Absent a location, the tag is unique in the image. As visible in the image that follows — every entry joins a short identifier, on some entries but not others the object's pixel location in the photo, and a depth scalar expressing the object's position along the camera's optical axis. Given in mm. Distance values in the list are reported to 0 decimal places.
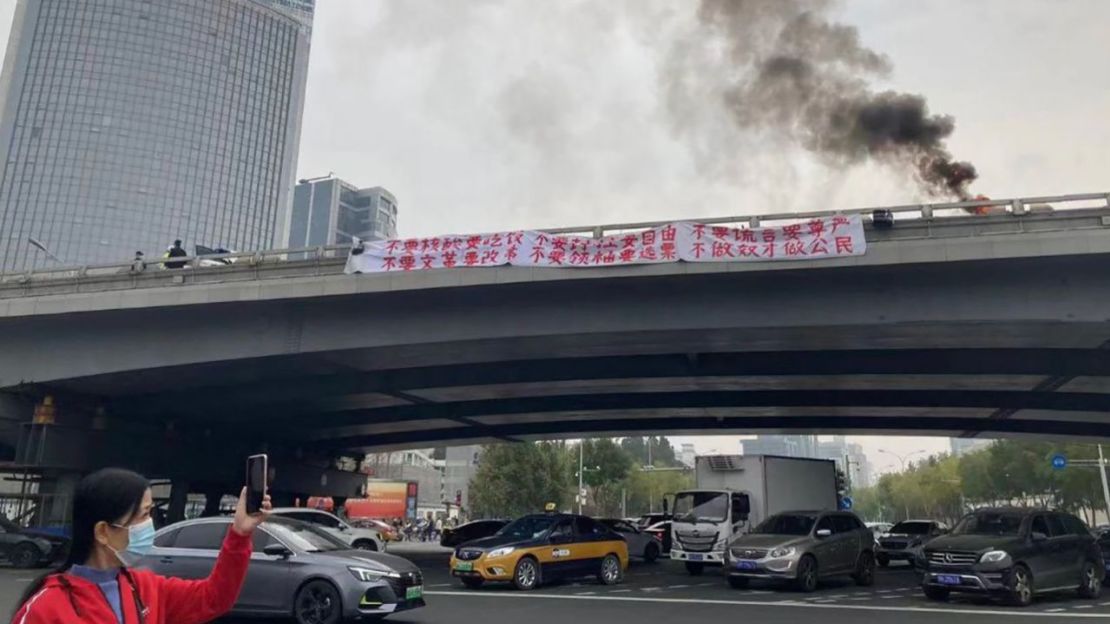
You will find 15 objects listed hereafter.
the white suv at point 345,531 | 19969
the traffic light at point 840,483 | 27075
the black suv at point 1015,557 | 14445
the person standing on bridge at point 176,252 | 25819
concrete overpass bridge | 18203
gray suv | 16531
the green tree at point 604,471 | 79000
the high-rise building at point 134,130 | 115188
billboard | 64250
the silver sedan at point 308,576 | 10695
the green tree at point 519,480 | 64938
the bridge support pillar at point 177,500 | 34344
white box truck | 21766
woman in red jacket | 2594
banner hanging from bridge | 18172
